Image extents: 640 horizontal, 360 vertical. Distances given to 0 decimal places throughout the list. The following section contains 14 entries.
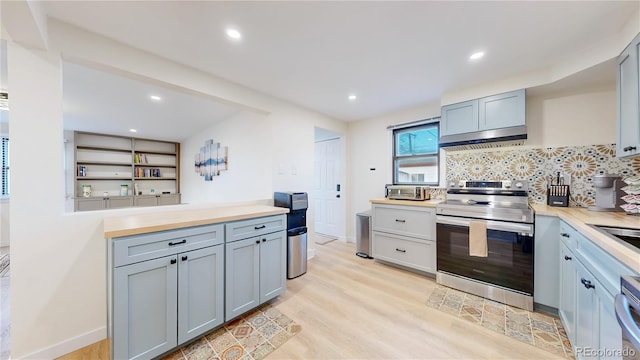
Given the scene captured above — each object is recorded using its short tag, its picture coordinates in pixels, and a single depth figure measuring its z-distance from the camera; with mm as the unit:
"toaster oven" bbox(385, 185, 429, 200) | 2981
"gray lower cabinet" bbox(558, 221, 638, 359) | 978
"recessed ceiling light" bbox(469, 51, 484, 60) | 1980
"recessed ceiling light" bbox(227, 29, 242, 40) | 1680
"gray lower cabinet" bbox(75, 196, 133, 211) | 4785
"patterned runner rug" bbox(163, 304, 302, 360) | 1549
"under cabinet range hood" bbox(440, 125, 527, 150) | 2371
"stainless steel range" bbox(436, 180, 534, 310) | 2029
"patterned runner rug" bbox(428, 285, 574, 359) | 1623
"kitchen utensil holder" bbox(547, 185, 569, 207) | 2205
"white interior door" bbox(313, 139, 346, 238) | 4438
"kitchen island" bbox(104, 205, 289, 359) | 1306
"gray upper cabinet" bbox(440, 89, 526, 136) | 2359
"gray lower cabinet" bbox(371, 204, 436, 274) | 2654
